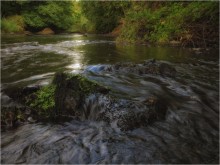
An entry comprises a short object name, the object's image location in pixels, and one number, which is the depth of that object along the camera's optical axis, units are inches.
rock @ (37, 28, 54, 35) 1269.7
